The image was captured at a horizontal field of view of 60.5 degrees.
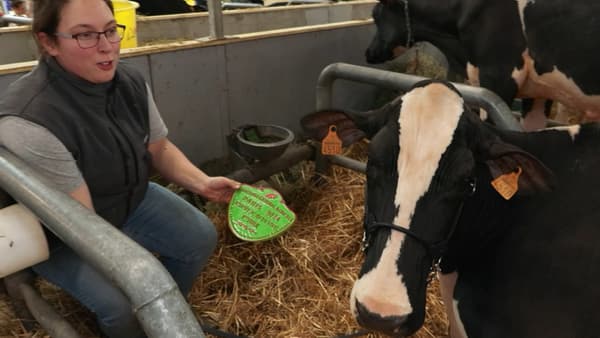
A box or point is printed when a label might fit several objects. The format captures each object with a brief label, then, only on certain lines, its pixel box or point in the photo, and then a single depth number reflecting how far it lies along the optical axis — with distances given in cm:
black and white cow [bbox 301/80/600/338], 139
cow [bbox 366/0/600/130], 312
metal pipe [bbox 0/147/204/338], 78
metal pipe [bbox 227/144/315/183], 282
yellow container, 299
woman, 156
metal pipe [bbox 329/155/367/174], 316
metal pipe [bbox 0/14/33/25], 362
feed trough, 278
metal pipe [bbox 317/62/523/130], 209
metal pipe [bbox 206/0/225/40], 296
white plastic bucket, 118
